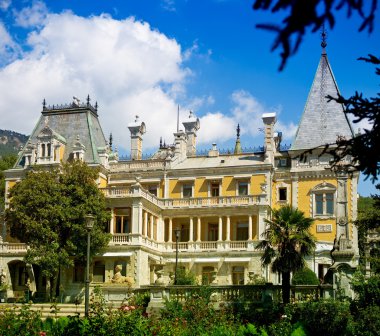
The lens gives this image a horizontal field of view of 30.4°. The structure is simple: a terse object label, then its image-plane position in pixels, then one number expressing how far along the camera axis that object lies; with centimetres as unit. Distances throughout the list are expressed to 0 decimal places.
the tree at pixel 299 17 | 644
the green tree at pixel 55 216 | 4478
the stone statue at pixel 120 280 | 3728
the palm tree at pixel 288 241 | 3066
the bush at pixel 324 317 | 2177
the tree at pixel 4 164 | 6406
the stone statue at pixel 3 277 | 4991
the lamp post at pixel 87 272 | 2471
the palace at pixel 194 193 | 4944
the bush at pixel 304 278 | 4022
